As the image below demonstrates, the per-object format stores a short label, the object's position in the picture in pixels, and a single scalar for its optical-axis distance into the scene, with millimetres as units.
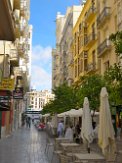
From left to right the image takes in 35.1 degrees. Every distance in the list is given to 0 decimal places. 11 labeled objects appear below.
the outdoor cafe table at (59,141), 9675
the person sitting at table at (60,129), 15306
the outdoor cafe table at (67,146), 7710
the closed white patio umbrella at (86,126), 7756
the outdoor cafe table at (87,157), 5273
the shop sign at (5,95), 10825
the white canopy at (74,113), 12214
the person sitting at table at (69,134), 11507
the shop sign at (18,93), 12702
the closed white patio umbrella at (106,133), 5394
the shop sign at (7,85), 11675
